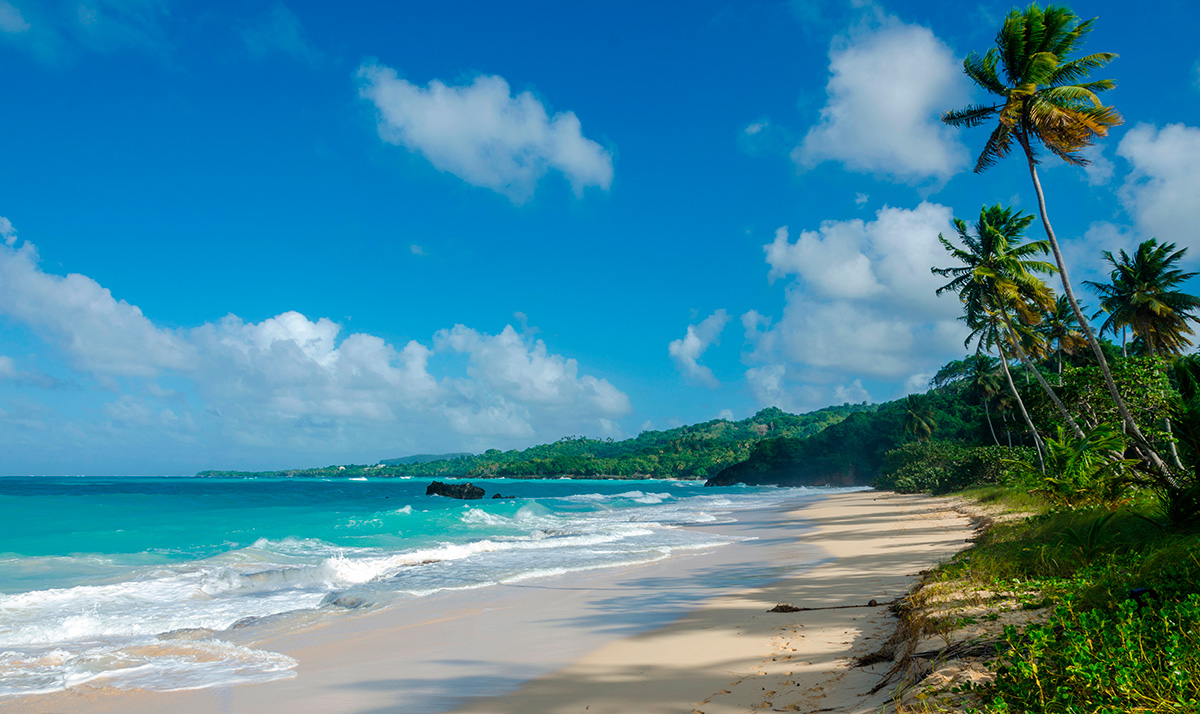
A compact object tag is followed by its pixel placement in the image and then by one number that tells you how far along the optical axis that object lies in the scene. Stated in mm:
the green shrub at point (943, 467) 33906
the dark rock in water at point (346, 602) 10727
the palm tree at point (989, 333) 25797
